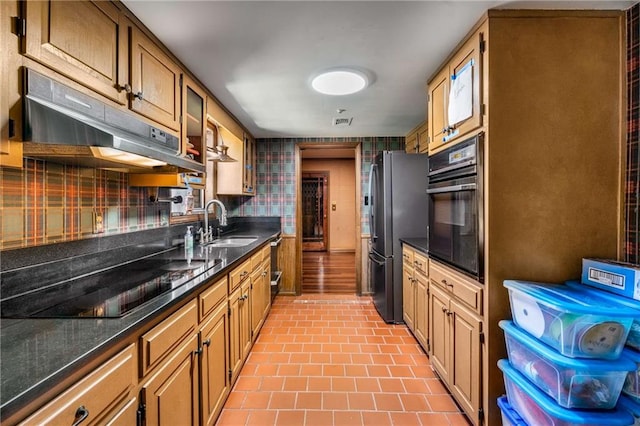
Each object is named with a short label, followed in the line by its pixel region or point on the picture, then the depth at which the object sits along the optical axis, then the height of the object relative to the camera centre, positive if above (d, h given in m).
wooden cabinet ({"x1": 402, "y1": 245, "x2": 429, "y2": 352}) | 2.30 -0.75
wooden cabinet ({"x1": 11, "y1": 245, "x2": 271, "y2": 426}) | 0.74 -0.60
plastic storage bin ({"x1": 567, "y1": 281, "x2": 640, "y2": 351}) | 1.07 -0.39
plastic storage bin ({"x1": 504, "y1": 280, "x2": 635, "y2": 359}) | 1.06 -0.44
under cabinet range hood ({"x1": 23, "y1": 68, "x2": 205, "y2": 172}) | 0.94 +0.30
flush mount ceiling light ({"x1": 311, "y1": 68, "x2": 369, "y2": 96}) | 2.04 +0.99
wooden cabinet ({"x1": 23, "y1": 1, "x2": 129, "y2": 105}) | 0.98 +0.68
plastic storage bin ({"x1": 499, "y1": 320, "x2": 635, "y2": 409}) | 1.07 -0.66
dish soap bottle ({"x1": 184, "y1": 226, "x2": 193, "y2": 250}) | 2.31 -0.24
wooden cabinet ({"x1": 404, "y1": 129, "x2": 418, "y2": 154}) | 3.59 +0.93
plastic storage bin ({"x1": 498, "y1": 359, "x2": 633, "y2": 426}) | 1.06 -0.78
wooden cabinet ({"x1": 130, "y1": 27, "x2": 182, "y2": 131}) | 1.48 +0.75
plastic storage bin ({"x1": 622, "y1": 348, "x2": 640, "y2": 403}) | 1.09 -0.66
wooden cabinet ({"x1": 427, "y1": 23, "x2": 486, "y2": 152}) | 1.50 +0.71
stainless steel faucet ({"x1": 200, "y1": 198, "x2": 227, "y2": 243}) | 2.57 -0.18
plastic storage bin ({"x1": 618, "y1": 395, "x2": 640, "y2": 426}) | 1.08 -0.76
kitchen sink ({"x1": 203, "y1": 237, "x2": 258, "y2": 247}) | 2.71 -0.31
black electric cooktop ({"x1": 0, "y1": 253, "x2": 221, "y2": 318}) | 1.03 -0.35
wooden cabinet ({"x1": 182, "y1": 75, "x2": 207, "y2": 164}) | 1.98 +0.70
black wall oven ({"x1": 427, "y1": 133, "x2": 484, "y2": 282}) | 1.49 +0.03
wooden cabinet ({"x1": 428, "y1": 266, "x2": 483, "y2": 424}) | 1.52 -0.84
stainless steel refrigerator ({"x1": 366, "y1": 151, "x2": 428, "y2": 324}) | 3.01 +0.01
